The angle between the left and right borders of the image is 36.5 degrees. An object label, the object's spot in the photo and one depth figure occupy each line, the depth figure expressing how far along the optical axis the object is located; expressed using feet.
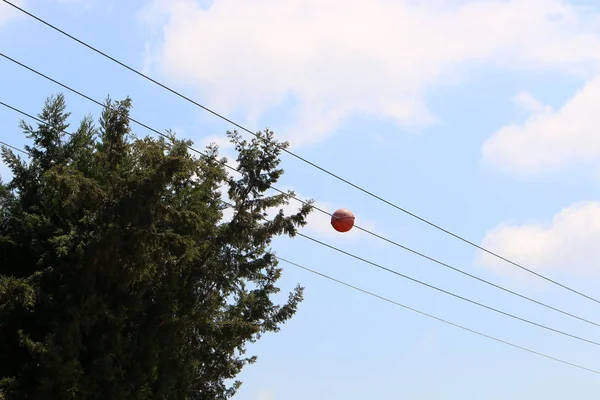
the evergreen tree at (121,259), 66.13
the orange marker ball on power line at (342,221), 65.29
